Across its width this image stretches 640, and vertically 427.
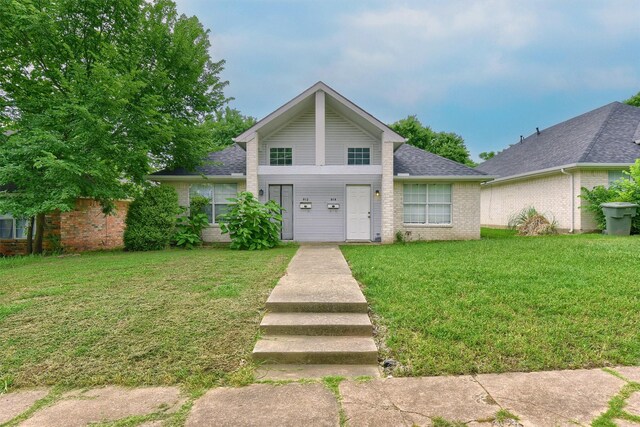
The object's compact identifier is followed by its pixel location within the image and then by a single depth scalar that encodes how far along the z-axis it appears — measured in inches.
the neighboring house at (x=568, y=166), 488.7
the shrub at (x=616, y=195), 441.1
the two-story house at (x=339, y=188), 479.2
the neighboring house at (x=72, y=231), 448.5
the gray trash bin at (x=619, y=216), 434.6
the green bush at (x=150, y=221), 415.8
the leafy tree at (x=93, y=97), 351.3
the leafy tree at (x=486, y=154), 1479.1
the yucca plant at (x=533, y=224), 516.1
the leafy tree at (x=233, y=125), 1040.2
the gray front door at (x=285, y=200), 493.4
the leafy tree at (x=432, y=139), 1011.9
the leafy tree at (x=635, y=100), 953.5
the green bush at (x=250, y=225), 400.5
